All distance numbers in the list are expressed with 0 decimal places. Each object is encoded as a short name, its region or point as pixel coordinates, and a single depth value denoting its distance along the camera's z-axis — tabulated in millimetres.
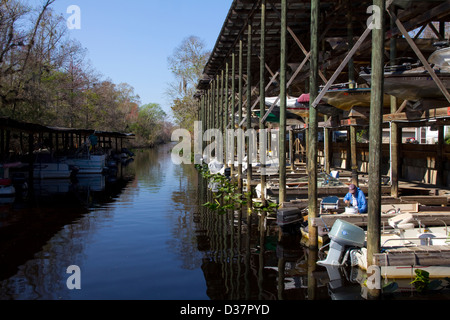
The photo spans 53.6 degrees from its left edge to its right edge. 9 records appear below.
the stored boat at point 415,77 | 10500
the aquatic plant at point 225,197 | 18703
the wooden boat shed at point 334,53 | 8469
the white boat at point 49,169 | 30969
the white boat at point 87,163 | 34938
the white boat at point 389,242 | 8969
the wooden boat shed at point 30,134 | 24312
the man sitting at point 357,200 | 12133
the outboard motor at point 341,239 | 9680
